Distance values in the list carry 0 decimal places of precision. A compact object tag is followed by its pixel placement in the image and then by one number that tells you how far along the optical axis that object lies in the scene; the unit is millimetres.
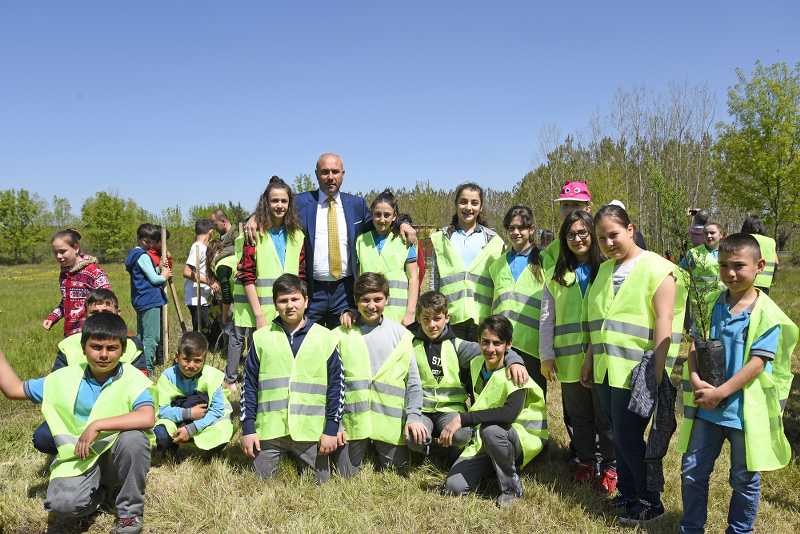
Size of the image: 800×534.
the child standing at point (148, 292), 7312
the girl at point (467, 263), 4977
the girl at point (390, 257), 4980
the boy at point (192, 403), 4688
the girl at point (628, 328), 3410
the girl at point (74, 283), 5691
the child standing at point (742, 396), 3035
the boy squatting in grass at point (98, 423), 3607
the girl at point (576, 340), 4141
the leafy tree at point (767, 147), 18344
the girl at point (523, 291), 4719
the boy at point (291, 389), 4340
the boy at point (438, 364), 4508
